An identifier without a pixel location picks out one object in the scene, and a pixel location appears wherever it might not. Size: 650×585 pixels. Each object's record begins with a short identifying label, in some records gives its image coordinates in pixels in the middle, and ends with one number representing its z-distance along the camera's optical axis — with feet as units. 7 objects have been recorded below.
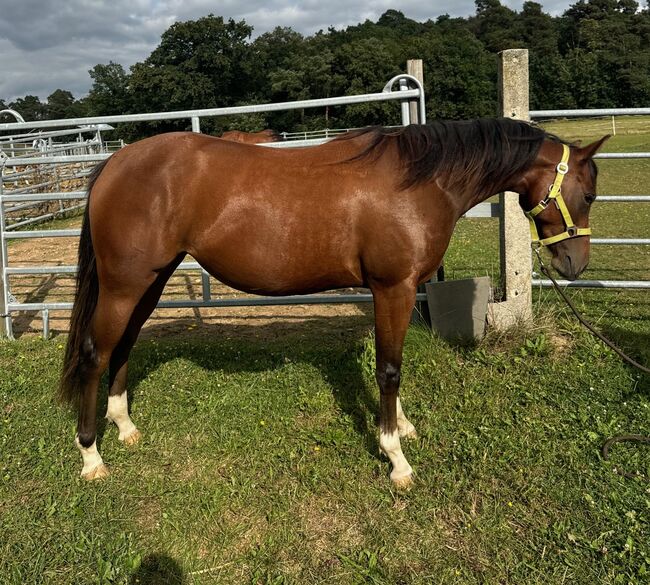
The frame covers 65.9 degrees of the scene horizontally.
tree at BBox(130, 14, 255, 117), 180.55
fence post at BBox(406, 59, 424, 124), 13.44
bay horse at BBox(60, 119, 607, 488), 8.82
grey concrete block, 13.05
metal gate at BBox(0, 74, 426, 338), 13.23
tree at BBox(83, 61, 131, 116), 206.34
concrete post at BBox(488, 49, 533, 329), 12.67
